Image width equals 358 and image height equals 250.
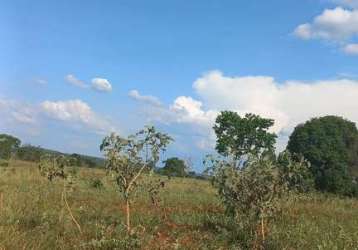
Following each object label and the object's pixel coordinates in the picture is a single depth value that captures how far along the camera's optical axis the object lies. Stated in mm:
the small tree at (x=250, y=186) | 12211
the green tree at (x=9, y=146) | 61406
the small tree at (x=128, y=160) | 11078
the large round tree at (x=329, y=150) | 48250
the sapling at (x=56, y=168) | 11703
